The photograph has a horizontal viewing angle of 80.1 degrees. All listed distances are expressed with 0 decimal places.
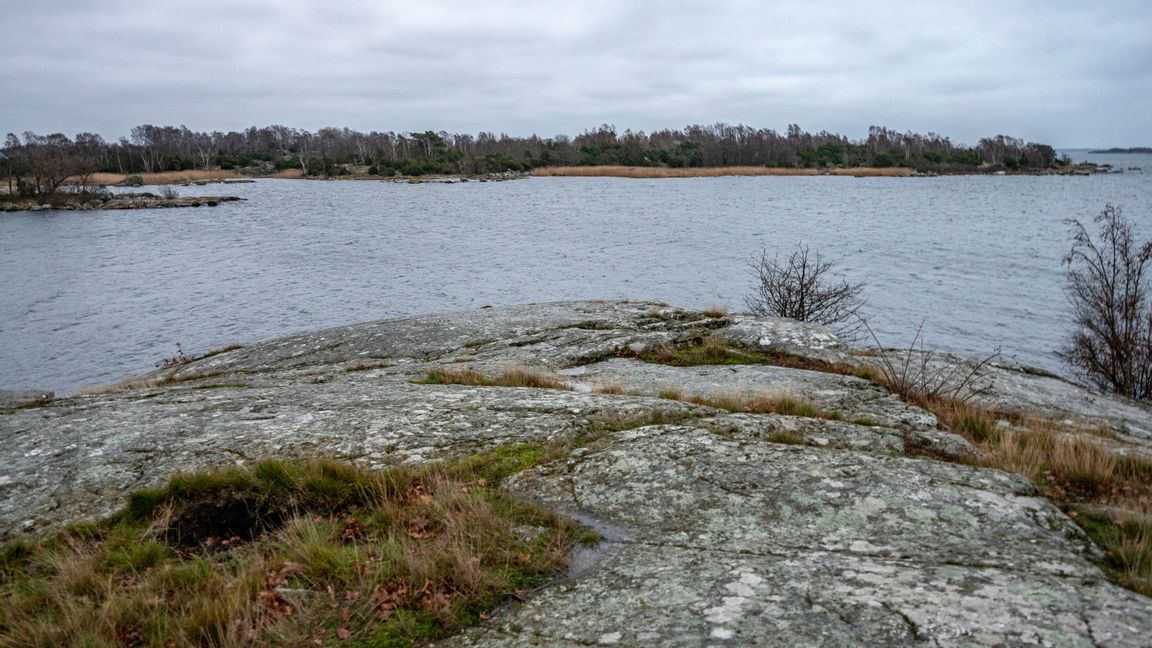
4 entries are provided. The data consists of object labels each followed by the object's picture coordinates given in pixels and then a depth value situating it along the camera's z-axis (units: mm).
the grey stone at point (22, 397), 9797
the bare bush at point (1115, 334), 18688
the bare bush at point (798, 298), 20344
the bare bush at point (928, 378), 8938
